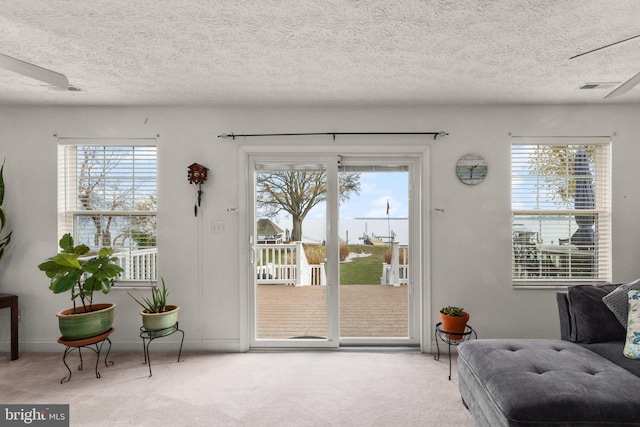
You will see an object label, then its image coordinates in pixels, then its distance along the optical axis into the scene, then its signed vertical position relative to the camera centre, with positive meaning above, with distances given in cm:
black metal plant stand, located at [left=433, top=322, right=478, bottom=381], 280 -104
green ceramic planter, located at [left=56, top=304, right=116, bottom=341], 264 -87
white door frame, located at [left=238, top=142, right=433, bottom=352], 325 +6
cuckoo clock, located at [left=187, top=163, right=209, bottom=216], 319 +42
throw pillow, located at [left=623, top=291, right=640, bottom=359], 194 -70
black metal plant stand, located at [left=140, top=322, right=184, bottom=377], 284 -101
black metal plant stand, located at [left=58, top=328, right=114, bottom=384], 264 -101
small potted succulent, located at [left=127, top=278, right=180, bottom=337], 284 -86
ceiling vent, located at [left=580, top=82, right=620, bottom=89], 273 +108
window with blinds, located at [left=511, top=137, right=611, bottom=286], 325 +4
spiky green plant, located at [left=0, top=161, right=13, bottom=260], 311 -9
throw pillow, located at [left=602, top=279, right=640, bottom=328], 217 -58
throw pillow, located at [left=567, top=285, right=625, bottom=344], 221 -70
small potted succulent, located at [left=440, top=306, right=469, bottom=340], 280 -91
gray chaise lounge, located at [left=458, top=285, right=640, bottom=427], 149 -84
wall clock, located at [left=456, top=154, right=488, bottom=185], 322 +45
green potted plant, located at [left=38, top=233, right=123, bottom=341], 263 -53
